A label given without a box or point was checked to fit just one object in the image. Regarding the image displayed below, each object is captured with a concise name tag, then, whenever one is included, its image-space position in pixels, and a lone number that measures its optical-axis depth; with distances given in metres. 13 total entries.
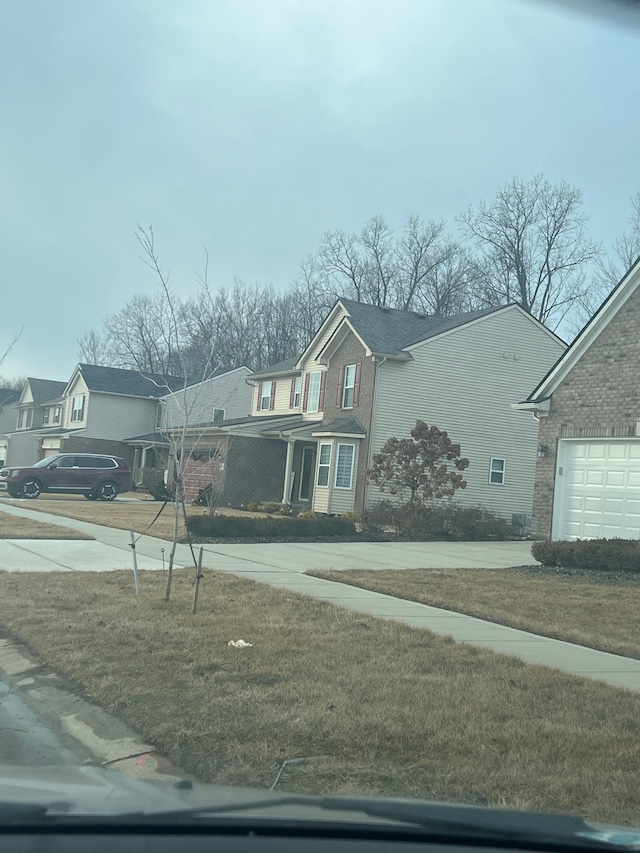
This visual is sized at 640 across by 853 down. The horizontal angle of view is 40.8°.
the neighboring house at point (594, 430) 18.30
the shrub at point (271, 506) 29.86
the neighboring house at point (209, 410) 44.51
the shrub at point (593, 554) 14.35
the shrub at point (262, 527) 18.78
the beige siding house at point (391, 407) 28.73
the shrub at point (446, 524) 21.05
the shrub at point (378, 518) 21.77
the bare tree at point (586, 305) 46.75
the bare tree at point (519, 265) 48.44
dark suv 33.03
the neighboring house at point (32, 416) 55.81
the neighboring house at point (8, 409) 71.00
